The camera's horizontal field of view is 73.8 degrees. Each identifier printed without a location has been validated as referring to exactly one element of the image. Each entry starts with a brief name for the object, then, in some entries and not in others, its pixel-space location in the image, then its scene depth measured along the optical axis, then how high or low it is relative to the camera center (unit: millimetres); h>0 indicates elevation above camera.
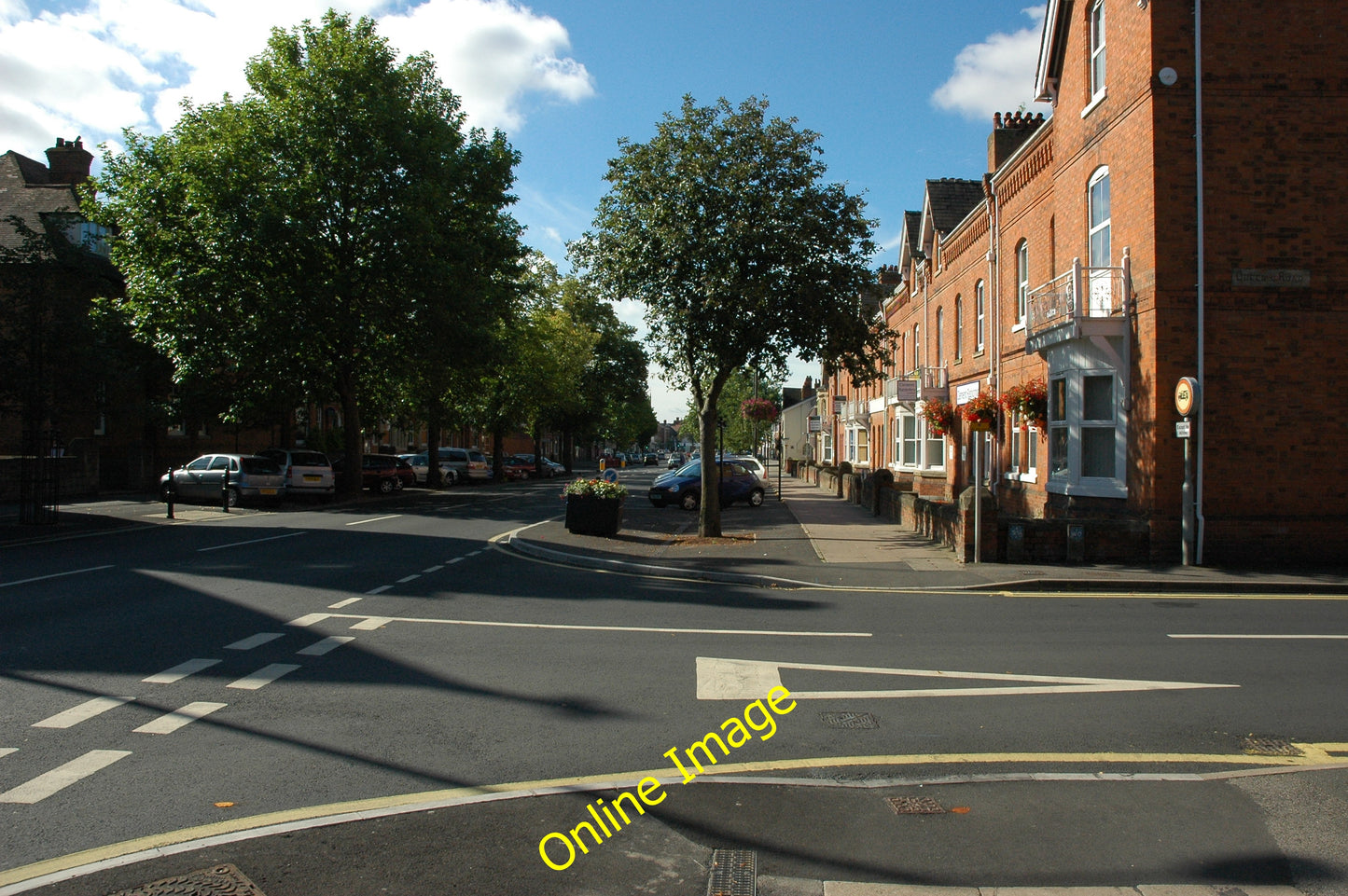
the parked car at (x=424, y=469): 46094 -553
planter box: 18969 -1190
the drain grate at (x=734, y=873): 3787 -1809
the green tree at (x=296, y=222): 27969 +7482
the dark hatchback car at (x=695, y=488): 29359 -902
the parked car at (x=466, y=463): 47531 -267
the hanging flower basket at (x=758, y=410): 40938 +2336
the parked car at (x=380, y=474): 37031 -654
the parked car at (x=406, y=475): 38688 -719
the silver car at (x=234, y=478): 27547 -685
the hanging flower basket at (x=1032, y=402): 18297 +1244
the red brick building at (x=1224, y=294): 14188 +2733
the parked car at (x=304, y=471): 29469 -450
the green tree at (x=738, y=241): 16781 +4174
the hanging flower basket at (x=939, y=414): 24344 +1325
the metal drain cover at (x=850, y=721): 6199 -1813
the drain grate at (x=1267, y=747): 5605 -1795
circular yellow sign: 13078 +1001
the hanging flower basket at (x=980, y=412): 15147 +860
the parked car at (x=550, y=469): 63000 -734
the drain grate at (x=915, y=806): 4633 -1805
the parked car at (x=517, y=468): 56197 -586
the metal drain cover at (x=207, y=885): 3668 -1776
